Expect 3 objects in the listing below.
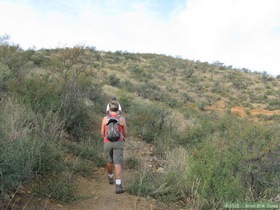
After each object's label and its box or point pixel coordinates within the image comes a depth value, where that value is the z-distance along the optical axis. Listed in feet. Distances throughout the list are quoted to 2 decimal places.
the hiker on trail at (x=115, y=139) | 18.57
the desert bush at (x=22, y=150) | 13.62
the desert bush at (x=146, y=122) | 34.01
